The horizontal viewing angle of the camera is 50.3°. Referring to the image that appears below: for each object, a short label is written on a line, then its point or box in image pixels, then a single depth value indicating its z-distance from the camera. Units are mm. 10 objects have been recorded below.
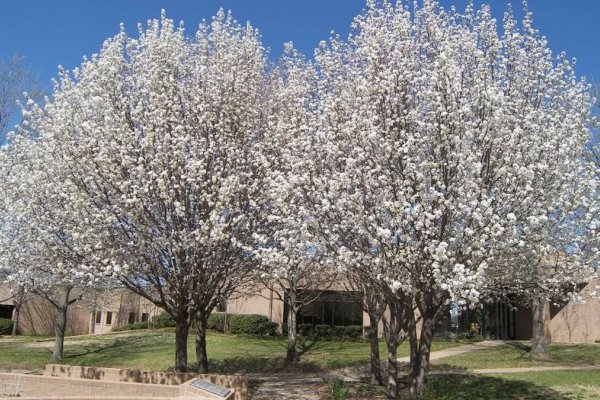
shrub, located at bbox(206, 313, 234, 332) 36969
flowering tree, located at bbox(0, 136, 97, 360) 15141
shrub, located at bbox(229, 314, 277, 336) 35719
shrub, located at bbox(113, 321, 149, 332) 42406
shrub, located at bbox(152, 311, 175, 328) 39375
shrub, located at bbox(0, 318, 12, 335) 44131
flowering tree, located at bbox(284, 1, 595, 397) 11445
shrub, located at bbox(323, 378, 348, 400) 14273
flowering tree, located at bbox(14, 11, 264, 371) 14250
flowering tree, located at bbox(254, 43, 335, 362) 12680
